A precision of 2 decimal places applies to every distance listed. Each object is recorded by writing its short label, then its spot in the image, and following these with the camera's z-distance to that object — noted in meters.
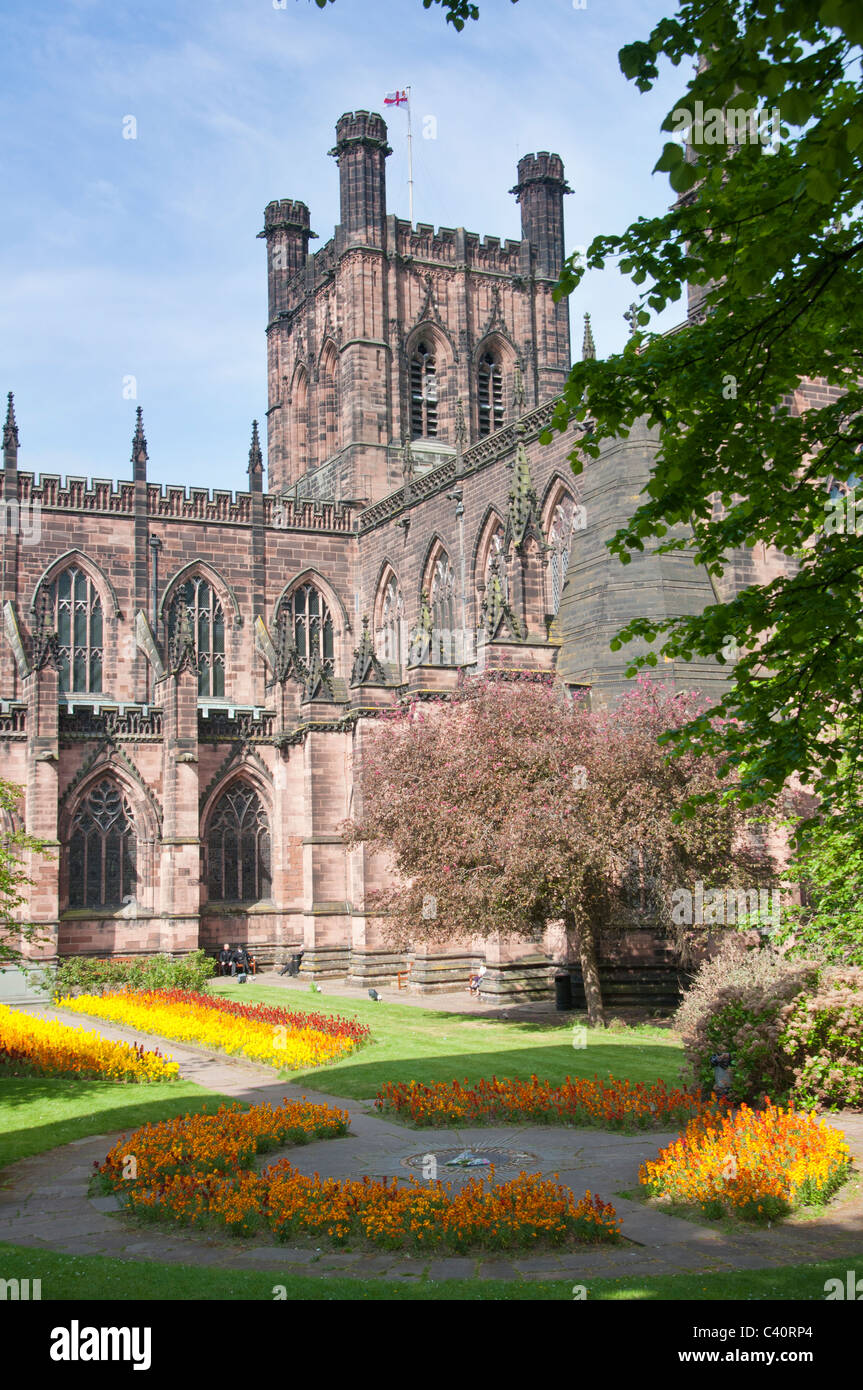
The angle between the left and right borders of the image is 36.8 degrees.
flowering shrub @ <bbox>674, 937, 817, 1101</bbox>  13.91
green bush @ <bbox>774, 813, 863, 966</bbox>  15.88
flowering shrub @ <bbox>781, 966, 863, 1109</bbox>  13.66
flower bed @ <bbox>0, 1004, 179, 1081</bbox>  18.31
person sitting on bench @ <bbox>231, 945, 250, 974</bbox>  37.31
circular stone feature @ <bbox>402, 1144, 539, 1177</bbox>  12.24
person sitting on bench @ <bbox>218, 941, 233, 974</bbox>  37.66
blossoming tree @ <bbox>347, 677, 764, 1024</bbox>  22.03
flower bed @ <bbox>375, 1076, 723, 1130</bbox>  14.05
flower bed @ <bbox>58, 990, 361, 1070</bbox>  19.69
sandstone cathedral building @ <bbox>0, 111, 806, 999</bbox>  33.03
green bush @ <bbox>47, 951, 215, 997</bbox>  31.25
